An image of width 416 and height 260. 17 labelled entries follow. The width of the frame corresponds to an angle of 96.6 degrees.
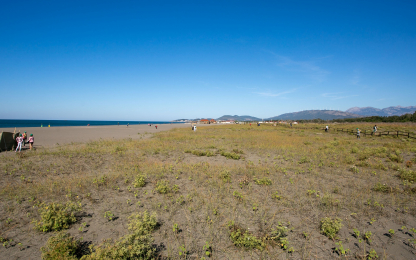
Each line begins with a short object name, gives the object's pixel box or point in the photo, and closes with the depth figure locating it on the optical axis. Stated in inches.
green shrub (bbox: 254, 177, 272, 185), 367.6
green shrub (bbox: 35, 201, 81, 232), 209.6
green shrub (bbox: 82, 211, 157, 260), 148.7
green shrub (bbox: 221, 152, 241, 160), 603.6
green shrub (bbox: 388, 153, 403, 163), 550.7
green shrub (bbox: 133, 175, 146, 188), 343.0
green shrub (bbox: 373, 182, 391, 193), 332.2
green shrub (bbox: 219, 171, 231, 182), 382.0
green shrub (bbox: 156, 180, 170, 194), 318.0
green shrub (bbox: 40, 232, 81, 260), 153.5
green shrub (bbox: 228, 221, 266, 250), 185.3
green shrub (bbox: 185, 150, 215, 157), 656.5
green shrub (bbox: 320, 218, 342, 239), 204.1
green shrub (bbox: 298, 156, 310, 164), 542.9
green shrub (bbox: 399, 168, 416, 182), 386.6
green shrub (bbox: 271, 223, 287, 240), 198.4
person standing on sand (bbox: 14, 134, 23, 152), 617.3
